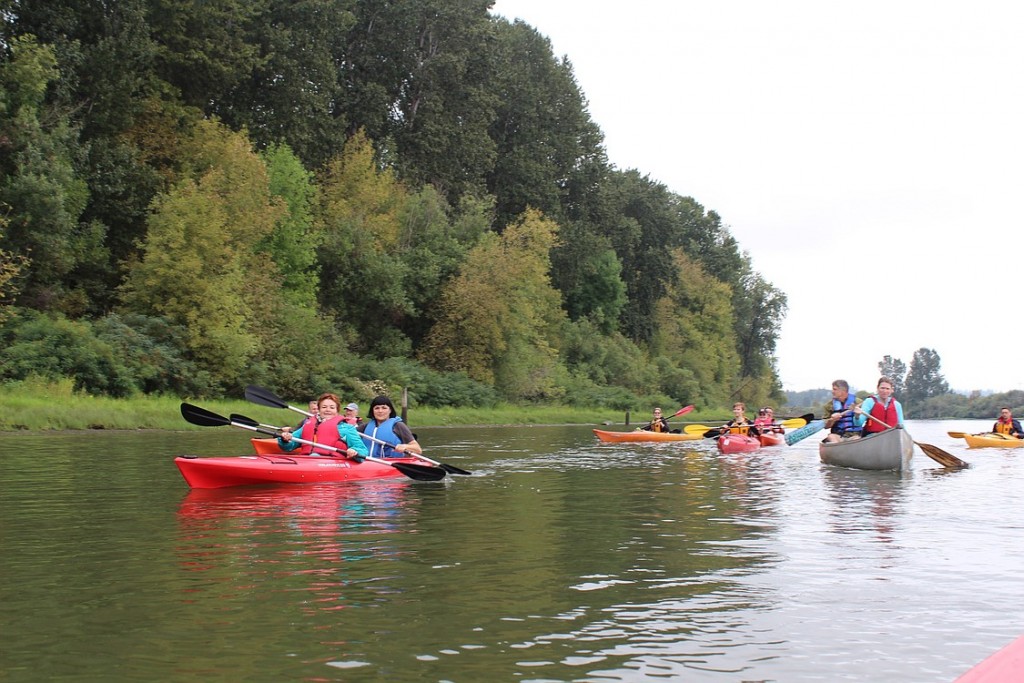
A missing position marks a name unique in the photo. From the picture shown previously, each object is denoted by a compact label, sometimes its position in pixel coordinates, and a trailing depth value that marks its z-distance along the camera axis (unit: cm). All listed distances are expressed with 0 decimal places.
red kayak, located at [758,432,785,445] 2733
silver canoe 1905
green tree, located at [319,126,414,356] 4569
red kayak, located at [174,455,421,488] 1422
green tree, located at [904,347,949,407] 16100
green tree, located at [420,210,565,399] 4856
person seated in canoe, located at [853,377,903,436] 1983
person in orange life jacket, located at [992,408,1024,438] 2805
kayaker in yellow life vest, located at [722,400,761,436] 2658
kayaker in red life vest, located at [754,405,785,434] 2755
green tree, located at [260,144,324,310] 4203
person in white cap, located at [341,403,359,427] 1858
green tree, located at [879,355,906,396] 16862
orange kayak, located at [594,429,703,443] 2995
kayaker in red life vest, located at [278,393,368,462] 1577
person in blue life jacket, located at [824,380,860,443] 2125
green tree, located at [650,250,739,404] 7675
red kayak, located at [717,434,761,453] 2503
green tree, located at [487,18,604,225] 5988
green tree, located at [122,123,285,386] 3462
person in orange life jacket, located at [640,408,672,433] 3089
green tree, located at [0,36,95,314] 3300
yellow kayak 2748
